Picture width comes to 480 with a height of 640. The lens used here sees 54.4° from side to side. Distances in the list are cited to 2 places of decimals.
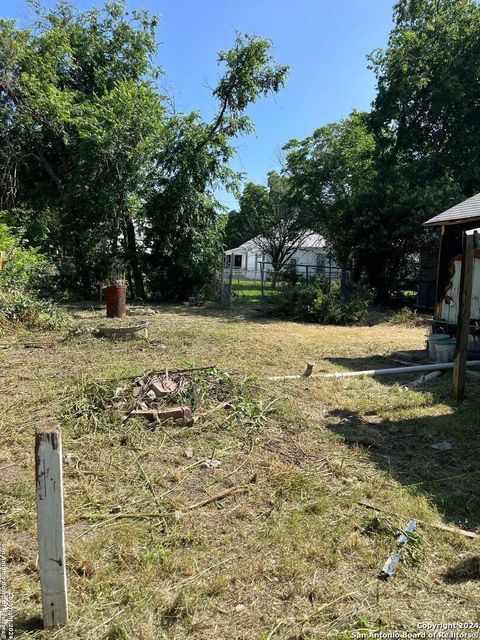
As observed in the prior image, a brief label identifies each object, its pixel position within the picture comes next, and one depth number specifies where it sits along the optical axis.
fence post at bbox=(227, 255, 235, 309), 16.28
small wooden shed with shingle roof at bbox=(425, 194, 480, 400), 7.77
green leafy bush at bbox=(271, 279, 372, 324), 13.12
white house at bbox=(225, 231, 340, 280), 34.38
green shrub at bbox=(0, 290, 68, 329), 9.30
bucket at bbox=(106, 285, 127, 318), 11.88
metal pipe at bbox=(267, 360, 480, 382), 6.43
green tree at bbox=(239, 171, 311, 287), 31.98
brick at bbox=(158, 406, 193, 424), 4.33
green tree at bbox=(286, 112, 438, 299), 15.90
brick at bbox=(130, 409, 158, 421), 4.33
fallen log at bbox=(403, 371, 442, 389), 6.18
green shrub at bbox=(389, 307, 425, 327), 13.50
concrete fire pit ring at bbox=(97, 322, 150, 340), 8.85
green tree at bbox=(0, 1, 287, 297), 15.49
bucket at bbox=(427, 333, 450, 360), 7.59
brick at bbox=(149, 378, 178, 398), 4.71
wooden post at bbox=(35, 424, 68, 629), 1.87
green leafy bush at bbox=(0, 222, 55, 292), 10.41
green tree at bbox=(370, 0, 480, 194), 17.16
